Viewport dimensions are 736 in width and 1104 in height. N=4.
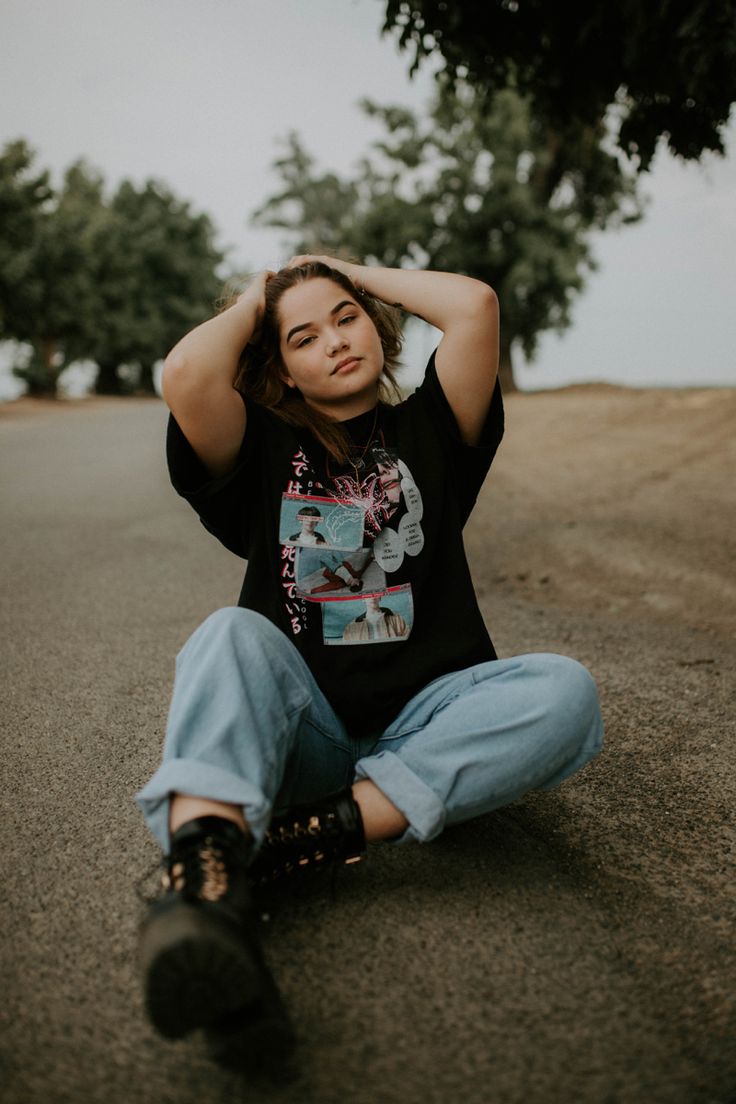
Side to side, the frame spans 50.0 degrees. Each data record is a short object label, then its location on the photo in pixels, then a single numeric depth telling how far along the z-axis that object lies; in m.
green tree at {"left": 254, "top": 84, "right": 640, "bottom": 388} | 17.36
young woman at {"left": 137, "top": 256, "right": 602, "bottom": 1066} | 1.38
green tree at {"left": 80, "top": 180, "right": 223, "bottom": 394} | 29.58
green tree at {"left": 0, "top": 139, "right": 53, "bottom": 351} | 20.64
